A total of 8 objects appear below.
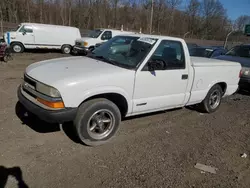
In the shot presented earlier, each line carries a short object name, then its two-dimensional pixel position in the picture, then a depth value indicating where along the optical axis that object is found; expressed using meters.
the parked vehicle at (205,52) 10.45
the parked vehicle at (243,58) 7.16
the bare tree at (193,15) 61.88
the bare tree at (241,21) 57.14
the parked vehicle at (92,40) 14.70
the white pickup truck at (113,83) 3.12
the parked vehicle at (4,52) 10.68
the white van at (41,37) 14.31
